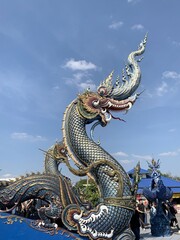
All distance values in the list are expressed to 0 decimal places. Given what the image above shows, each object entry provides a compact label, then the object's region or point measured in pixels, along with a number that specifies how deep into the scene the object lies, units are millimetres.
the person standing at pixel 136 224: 4810
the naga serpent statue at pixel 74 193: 3333
